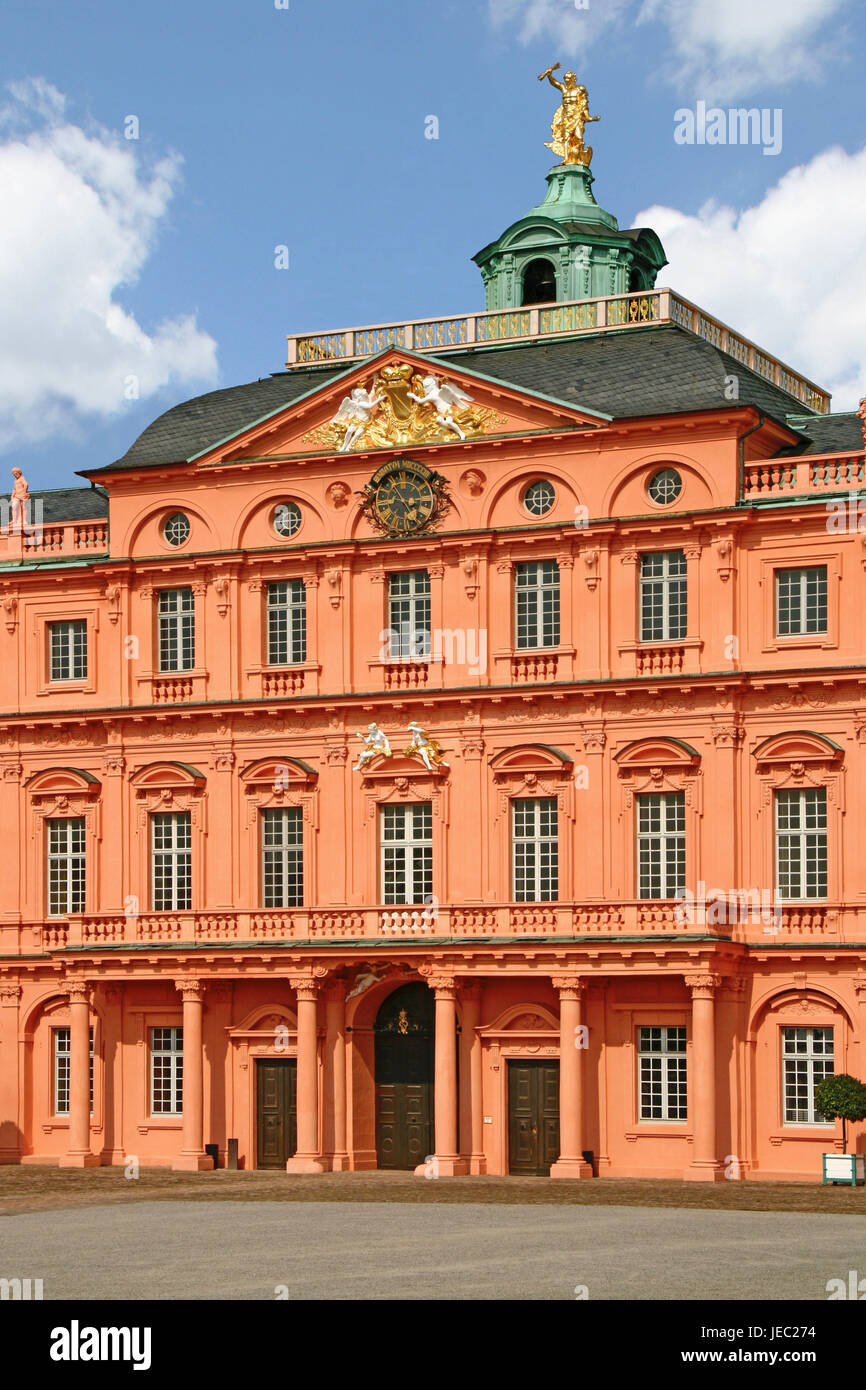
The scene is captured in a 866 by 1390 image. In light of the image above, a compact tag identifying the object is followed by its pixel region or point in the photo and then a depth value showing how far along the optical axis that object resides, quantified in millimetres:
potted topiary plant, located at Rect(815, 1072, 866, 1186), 52688
